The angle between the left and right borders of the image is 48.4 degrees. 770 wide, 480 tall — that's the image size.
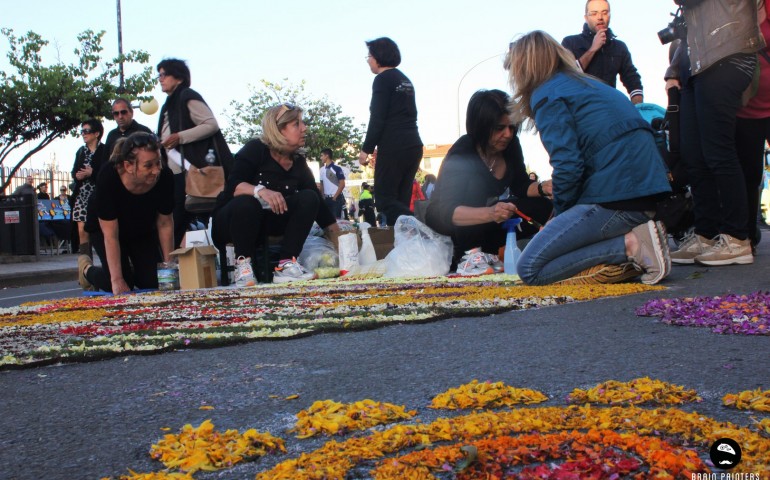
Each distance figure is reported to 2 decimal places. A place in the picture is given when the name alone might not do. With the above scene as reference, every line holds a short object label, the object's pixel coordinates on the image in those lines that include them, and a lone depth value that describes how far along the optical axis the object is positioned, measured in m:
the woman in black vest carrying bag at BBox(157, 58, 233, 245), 7.19
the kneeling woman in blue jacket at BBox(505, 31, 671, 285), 4.46
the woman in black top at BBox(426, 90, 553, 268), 5.75
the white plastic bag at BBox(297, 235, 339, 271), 7.07
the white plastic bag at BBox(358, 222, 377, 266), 7.16
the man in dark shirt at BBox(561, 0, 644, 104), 6.35
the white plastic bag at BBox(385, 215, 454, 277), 6.37
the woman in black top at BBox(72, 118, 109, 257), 8.20
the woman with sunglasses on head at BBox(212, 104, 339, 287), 6.55
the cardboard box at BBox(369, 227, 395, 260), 7.23
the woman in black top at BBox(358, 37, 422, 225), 7.26
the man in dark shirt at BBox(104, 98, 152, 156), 7.75
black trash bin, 15.28
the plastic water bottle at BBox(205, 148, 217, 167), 7.23
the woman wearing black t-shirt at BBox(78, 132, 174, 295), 6.04
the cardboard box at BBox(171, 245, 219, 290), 6.56
